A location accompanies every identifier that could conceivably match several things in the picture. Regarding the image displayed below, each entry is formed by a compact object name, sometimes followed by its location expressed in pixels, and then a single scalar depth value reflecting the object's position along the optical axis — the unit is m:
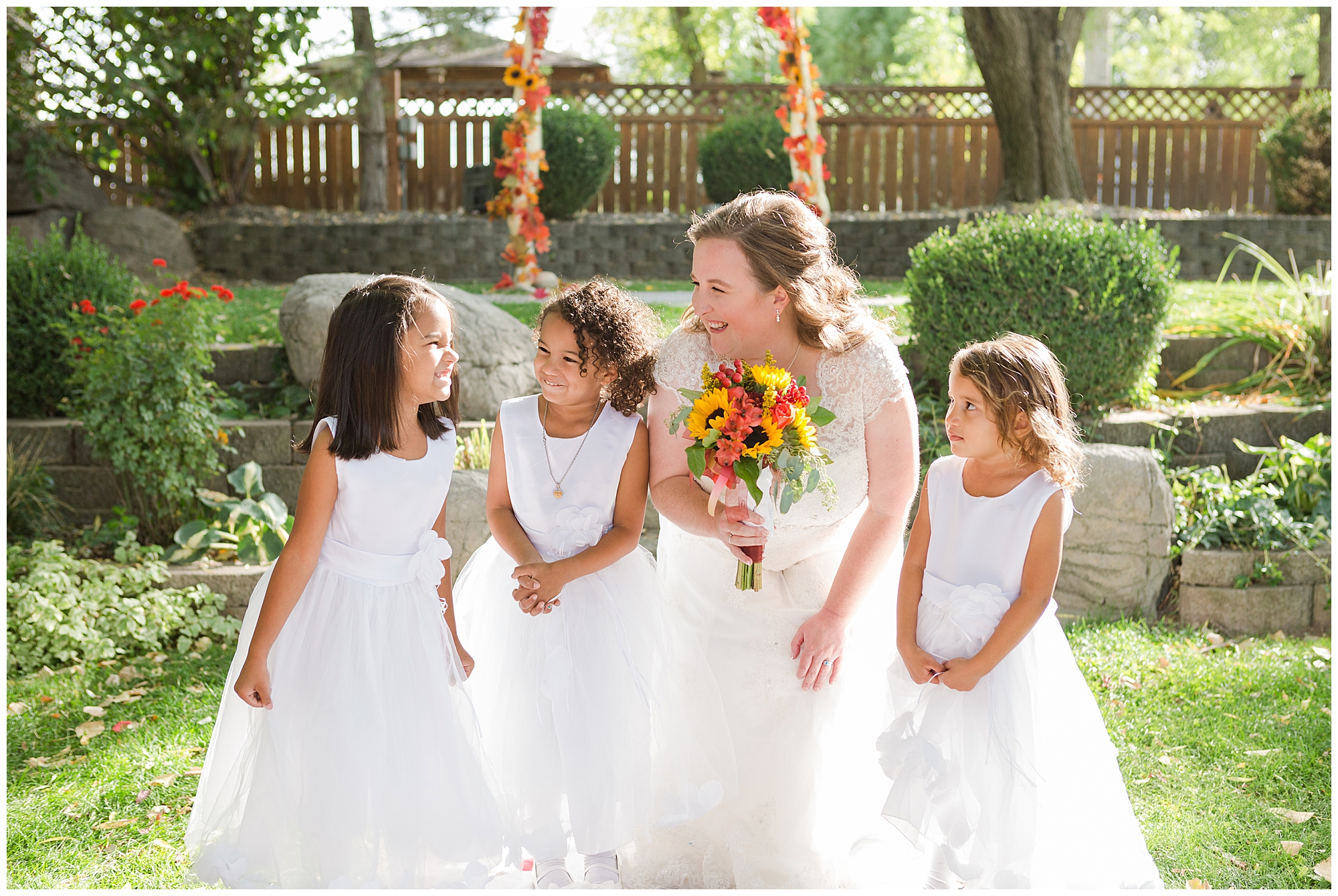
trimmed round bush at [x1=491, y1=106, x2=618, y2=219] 10.99
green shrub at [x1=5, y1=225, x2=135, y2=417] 5.68
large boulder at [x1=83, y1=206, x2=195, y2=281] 10.23
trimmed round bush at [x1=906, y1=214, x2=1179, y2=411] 5.29
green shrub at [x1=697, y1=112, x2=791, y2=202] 11.50
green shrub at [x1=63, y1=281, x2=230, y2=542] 4.84
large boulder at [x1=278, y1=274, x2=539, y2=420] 5.50
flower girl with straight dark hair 2.24
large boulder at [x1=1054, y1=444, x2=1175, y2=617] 4.58
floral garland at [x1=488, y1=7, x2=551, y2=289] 8.20
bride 2.56
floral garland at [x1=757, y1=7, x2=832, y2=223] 8.01
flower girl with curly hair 2.42
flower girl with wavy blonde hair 2.33
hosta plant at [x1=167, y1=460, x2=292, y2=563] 4.72
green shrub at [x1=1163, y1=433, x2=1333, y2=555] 4.75
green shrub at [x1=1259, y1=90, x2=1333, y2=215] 10.94
